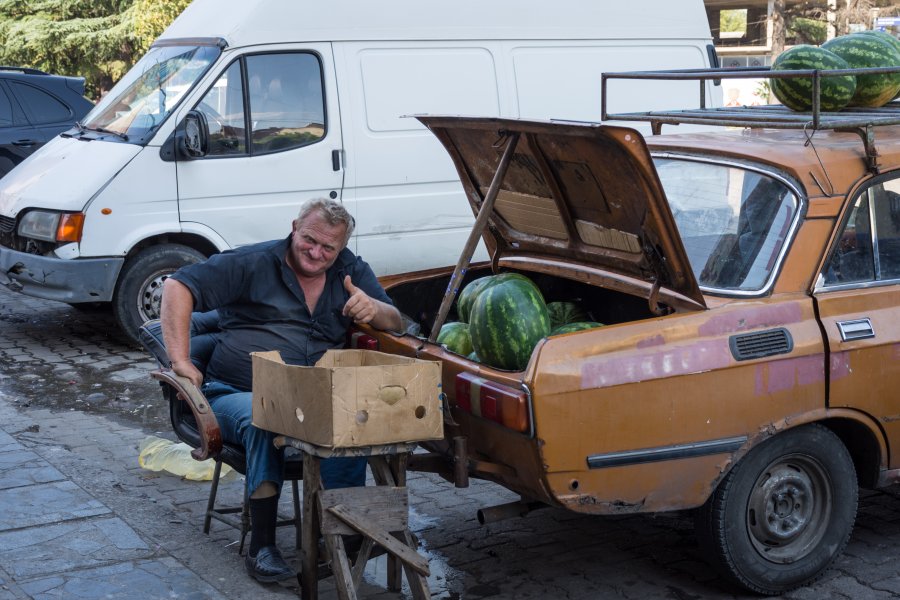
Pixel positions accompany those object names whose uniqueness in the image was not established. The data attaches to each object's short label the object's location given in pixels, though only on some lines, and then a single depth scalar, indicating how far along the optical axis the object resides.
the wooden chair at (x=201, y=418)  4.52
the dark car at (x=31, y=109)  12.70
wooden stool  4.09
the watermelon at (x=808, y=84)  5.67
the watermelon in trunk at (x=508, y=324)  4.50
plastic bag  5.91
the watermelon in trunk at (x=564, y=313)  5.12
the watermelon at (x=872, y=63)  5.84
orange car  4.06
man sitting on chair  4.75
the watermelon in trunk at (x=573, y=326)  4.72
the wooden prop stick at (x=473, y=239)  4.80
